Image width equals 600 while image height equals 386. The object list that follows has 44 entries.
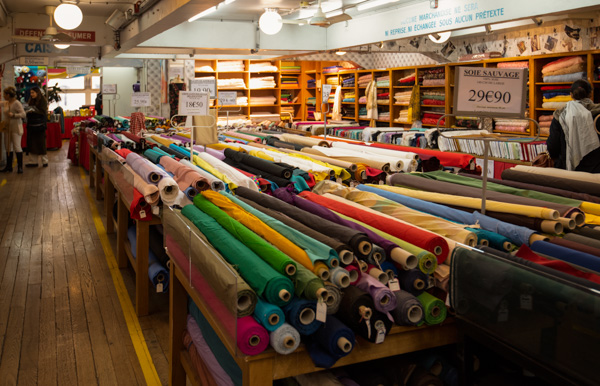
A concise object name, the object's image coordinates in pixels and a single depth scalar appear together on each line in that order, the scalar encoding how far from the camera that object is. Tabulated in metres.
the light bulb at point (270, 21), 7.21
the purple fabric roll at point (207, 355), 2.43
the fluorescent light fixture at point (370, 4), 8.02
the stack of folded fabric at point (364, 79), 12.60
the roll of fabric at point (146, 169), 4.12
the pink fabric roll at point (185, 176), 3.85
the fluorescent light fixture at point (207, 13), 8.37
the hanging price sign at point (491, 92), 2.71
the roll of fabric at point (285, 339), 1.86
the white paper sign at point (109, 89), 13.24
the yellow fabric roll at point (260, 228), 2.12
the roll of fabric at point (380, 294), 2.00
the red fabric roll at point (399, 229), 2.26
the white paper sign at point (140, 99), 9.61
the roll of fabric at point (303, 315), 1.90
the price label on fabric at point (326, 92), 7.98
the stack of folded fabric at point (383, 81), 11.85
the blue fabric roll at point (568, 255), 2.06
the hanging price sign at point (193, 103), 5.15
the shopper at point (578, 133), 5.50
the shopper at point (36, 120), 12.27
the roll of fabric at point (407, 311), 2.05
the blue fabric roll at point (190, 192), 3.88
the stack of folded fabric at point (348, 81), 13.37
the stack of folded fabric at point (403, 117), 11.32
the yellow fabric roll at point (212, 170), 3.82
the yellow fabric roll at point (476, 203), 2.50
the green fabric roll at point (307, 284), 1.91
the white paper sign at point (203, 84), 6.68
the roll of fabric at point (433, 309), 2.10
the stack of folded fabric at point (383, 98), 11.99
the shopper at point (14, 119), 11.57
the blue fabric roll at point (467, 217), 2.39
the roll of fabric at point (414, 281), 2.16
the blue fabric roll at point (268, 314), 1.86
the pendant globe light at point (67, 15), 6.59
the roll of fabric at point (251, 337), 1.83
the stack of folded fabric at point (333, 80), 14.33
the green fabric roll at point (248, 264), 1.90
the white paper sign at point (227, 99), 7.75
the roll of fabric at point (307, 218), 2.23
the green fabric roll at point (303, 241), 2.06
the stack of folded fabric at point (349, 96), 13.31
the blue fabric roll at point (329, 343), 1.90
